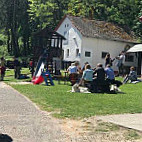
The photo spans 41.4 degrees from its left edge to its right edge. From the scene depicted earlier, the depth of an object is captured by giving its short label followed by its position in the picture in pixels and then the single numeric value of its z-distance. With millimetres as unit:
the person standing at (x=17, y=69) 12977
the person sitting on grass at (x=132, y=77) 11984
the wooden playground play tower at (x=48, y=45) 13348
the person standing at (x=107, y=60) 13521
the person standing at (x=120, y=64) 15039
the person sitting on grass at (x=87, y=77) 8742
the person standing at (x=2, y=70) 12165
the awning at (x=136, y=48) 17356
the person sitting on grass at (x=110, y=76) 9171
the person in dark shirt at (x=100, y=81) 8521
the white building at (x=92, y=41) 18853
